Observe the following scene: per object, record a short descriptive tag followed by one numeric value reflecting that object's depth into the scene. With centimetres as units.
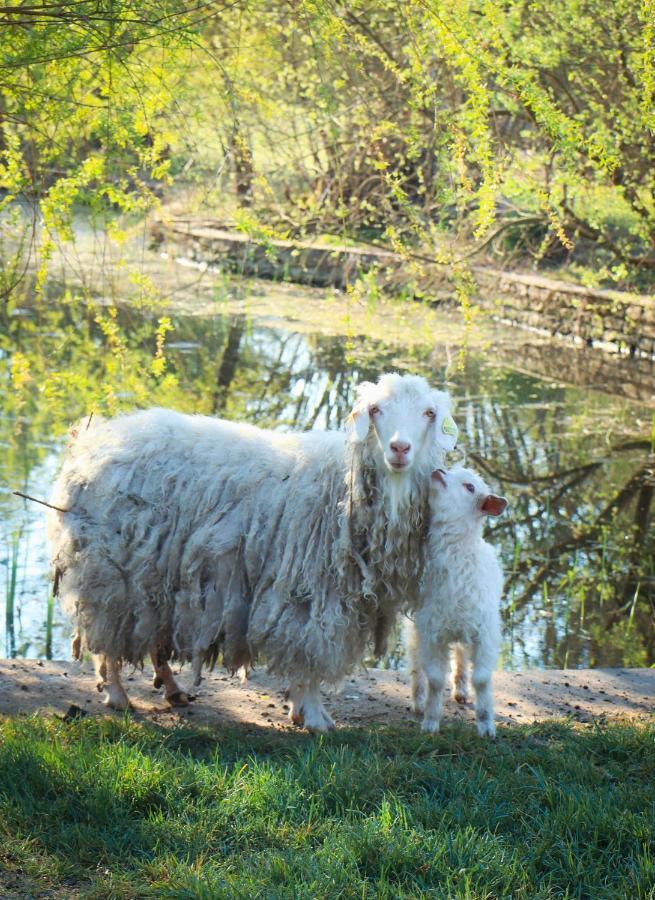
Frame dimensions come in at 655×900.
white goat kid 901
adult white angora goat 914
